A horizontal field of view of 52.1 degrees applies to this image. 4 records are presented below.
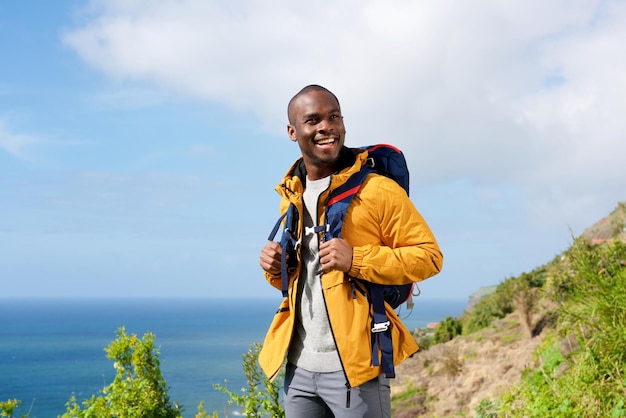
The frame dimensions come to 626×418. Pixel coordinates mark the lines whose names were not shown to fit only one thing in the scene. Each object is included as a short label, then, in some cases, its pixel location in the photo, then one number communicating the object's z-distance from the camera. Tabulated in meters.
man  2.23
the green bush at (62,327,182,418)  4.54
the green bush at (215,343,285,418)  4.08
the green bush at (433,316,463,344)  20.25
